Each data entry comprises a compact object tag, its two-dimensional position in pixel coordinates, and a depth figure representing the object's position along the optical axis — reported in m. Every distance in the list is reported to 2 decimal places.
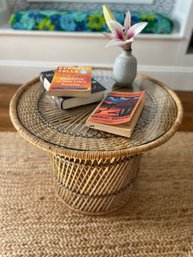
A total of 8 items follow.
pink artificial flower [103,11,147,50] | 0.84
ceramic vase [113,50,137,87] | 0.91
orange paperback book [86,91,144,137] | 0.74
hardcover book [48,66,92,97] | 0.80
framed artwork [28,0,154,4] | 1.83
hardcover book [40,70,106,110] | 0.83
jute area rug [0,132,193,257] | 0.85
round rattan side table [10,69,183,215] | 0.72
